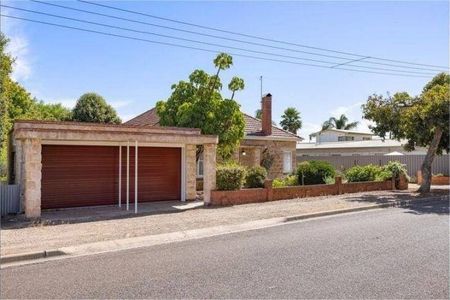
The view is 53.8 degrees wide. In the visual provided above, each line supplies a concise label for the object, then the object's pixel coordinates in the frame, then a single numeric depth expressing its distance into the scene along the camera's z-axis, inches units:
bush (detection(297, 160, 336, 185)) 817.5
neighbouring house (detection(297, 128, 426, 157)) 1550.2
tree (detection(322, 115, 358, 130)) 3079.7
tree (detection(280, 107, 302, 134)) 2532.0
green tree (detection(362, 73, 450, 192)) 757.3
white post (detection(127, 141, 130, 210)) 610.2
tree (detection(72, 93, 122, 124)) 1501.0
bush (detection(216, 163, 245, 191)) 658.2
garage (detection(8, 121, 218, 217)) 514.0
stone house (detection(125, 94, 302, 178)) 1025.5
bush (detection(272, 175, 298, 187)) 814.0
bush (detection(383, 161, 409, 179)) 925.0
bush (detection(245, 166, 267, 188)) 717.3
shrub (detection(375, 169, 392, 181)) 918.4
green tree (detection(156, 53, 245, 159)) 767.1
